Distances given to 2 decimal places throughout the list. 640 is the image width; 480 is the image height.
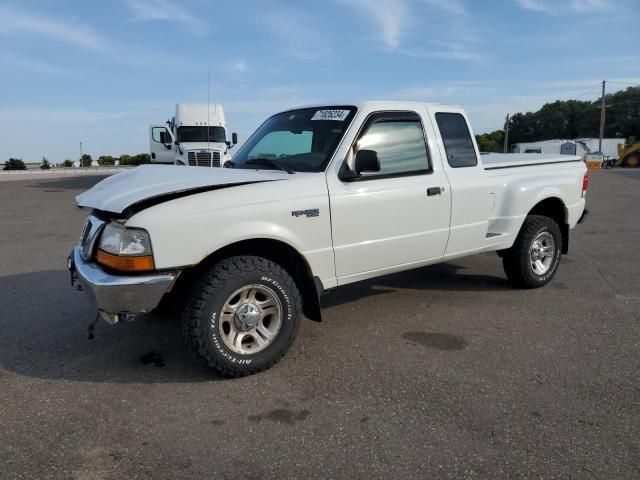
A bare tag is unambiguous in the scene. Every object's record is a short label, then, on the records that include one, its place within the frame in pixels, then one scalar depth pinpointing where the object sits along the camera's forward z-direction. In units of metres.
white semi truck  18.94
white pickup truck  3.24
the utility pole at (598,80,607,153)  59.63
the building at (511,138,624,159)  55.80
